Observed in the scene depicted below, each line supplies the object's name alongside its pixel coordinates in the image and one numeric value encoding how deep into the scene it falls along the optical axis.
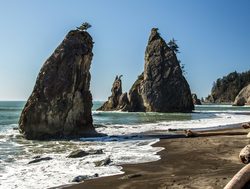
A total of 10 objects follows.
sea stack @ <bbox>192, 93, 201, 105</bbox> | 129.41
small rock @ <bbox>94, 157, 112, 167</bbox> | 11.17
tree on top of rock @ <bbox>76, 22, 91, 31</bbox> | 24.95
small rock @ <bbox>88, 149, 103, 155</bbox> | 13.61
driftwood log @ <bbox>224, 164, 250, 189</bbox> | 6.40
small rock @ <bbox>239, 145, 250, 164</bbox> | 9.78
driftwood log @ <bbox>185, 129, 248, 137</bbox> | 19.36
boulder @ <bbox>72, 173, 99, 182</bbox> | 9.17
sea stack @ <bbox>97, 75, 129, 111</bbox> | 71.57
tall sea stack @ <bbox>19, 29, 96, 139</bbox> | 21.76
